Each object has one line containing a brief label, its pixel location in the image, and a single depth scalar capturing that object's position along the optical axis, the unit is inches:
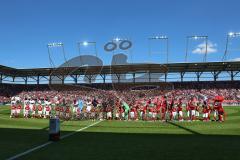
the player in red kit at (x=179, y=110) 622.7
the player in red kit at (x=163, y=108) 628.5
